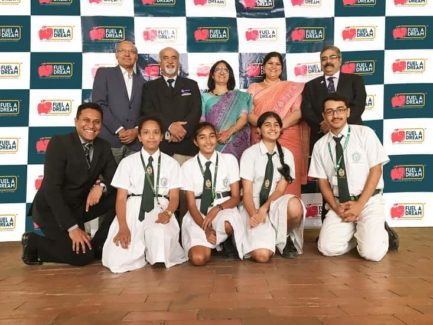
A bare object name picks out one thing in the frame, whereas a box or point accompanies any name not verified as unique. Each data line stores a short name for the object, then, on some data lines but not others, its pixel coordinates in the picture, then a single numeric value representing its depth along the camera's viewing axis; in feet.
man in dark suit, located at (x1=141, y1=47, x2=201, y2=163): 10.37
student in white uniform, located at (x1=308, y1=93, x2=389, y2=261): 9.07
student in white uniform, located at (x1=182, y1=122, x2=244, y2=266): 8.75
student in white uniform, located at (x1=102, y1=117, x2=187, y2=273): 8.21
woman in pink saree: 10.98
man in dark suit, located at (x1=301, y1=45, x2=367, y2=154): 10.66
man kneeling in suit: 8.58
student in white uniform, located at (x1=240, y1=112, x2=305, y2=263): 8.89
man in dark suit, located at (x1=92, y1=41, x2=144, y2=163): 10.50
